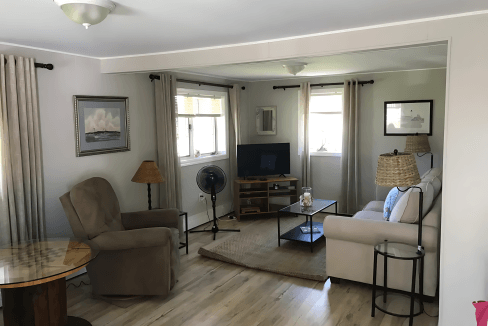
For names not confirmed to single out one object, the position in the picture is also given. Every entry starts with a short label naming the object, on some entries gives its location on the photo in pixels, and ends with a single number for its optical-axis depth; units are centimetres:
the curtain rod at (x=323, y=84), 609
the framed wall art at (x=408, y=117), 581
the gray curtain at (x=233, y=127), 661
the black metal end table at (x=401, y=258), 306
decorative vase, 502
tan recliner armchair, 345
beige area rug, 421
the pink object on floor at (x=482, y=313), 164
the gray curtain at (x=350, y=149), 620
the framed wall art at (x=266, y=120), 702
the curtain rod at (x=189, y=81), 499
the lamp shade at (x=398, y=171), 284
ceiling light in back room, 476
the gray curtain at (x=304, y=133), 660
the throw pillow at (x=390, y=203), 394
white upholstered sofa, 336
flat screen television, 641
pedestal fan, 518
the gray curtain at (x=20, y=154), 338
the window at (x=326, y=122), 656
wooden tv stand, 632
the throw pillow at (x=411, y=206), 343
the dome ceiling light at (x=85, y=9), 212
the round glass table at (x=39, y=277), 251
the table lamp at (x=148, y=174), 441
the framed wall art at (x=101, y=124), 412
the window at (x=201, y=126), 570
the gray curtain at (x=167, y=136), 507
